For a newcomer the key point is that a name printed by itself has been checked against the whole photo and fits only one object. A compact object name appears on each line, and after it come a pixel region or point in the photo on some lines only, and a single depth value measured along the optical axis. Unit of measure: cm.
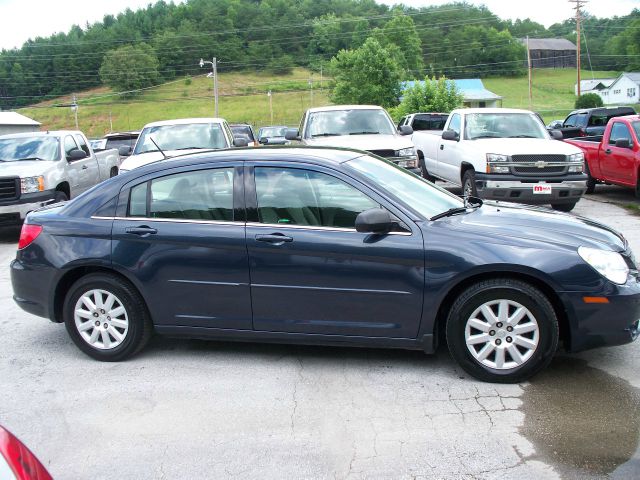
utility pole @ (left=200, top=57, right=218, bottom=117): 5445
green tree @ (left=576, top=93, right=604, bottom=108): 4628
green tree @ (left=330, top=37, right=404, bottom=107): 5403
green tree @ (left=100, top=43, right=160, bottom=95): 8094
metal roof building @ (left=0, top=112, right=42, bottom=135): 4028
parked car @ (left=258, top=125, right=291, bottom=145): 3160
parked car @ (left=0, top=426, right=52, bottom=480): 196
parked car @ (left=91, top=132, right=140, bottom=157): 1973
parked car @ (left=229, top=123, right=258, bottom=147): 2138
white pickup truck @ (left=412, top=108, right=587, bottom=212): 1085
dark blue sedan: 430
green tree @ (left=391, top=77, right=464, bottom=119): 3145
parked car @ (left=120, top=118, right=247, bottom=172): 1163
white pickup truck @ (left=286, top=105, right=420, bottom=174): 1170
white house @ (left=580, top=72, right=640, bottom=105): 9306
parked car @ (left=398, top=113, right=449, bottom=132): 2116
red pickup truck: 1245
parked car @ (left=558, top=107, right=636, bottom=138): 1847
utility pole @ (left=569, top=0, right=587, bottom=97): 5703
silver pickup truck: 1073
